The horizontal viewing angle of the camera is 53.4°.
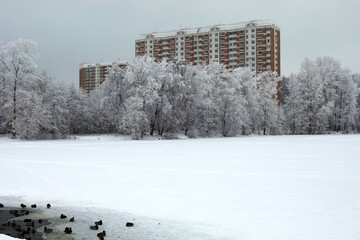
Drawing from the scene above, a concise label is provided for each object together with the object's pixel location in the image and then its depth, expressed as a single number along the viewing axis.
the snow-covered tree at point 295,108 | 72.36
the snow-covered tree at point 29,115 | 45.31
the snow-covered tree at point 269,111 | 69.69
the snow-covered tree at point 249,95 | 66.31
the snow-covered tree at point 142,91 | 50.88
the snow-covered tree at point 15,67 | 48.72
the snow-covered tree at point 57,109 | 53.91
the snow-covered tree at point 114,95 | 57.03
